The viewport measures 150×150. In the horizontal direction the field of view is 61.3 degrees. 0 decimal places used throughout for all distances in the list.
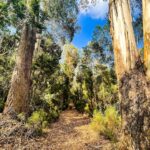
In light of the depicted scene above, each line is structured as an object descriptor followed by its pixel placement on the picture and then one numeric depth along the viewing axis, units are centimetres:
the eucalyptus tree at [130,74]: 250
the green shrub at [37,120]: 460
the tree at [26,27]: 521
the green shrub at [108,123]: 455
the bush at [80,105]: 1115
